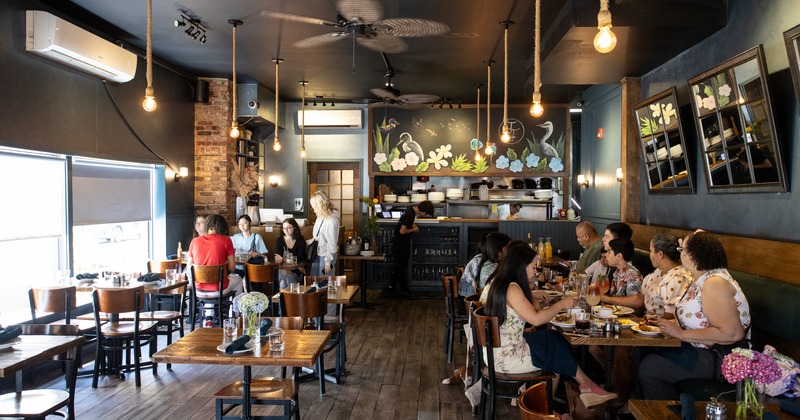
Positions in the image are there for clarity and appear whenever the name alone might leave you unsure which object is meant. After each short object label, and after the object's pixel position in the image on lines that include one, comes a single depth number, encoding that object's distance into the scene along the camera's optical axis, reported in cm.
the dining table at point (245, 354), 314
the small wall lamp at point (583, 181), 1000
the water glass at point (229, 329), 346
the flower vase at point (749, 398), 216
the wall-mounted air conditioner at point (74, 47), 542
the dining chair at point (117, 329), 495
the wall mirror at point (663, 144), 586
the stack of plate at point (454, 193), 1133
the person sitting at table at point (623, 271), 493
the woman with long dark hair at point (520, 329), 384
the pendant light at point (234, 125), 627
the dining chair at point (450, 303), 566
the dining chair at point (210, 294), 632
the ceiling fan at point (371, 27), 523
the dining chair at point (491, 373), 362
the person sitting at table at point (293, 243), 765
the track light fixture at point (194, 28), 612
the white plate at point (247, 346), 327
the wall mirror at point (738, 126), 416
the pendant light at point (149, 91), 485
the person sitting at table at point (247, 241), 812
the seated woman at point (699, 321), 343
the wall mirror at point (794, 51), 360
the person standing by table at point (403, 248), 966
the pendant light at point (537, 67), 443
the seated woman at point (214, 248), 664
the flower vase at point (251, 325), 347
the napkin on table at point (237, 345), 319
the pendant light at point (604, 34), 301
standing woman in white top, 781
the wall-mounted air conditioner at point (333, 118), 1134
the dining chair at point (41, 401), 310
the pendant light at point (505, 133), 616
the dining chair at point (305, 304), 458
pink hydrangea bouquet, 208
